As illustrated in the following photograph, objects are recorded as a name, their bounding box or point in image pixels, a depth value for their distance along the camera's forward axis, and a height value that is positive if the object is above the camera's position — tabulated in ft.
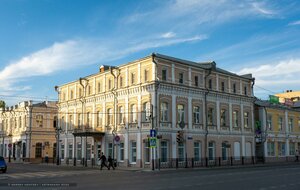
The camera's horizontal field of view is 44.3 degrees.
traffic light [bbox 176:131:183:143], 115.34 -0.48
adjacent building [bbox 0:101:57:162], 201.36 +3.01
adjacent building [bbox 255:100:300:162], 161.58 +1.78
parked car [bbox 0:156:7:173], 100.17 -7.97
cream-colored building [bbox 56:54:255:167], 120.16 +8.58
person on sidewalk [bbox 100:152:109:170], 114.71 -7.15
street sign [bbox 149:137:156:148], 105.29 -1.80
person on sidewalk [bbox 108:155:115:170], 115.89 -8.19
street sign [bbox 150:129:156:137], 105.82 +0.76
